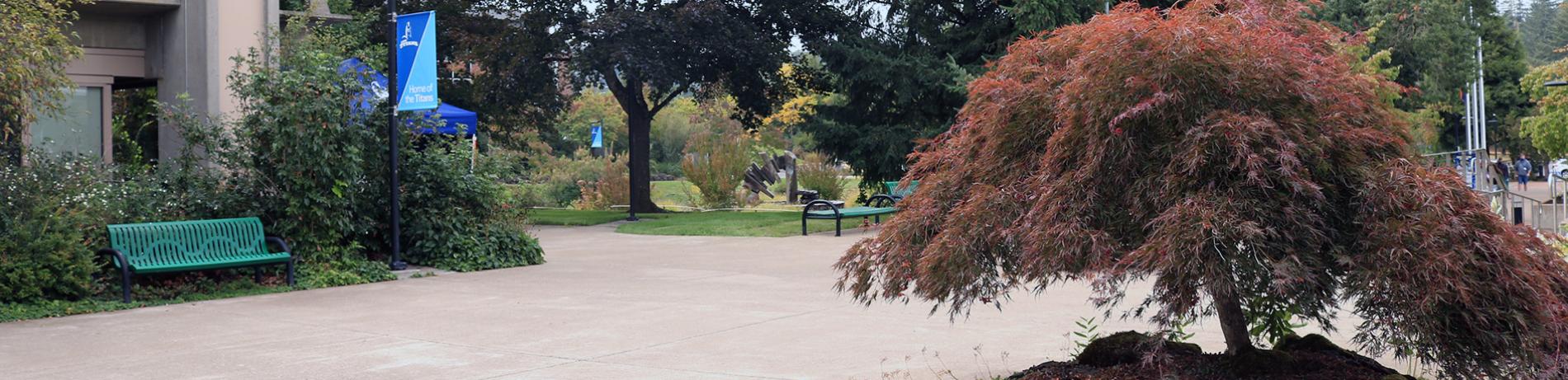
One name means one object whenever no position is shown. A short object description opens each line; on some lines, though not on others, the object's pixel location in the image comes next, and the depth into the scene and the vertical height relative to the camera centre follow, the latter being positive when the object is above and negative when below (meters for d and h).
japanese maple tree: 4.75 -0.03
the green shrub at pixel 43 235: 10.13 -0.25
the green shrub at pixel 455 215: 13.65 -0.17
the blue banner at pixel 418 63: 13.26 +1.44
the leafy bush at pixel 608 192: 29.92 +0.15
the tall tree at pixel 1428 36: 33.31 +4.19
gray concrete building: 15.66 +1.91
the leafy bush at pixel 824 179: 30.39 +0.42
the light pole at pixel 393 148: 13.08 +0.54
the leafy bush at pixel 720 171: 28.44 +0.58
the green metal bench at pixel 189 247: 11.01 -0.40
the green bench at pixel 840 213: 18.94 -0.26
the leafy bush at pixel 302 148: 12.38 +0.52
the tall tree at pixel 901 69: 24.70 +2.45
